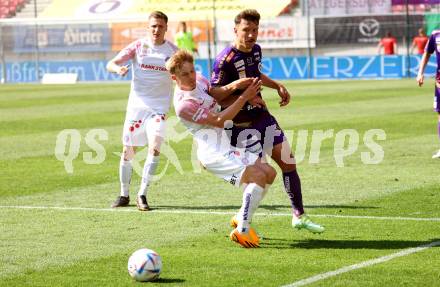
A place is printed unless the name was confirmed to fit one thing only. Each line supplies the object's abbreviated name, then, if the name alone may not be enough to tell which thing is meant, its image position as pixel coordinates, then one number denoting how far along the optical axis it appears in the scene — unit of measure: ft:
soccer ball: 24.81
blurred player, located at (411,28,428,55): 127.85
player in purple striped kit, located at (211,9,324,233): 31.19
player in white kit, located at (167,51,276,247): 29.35
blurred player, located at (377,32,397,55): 132.36
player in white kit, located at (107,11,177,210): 39.06
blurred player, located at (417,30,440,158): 52.24
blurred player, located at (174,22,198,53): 127.13
